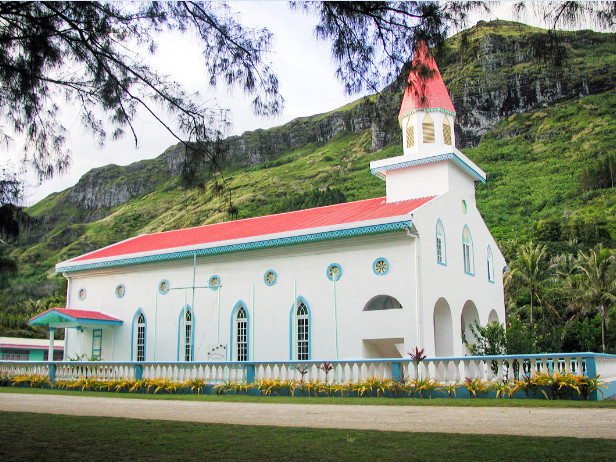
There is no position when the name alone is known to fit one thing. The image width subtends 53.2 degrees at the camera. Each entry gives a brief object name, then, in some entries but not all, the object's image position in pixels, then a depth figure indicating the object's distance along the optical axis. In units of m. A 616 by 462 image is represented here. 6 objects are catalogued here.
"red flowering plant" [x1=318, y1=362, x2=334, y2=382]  16.20
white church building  20.66
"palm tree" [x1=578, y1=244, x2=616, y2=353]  38.28
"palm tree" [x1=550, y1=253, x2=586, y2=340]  39.50
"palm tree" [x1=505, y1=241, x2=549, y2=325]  41.72
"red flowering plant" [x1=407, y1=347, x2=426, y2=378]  15.06
